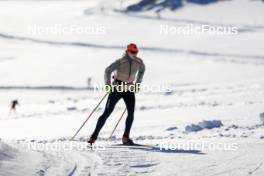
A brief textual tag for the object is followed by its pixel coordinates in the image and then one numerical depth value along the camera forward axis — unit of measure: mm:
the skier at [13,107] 61825
